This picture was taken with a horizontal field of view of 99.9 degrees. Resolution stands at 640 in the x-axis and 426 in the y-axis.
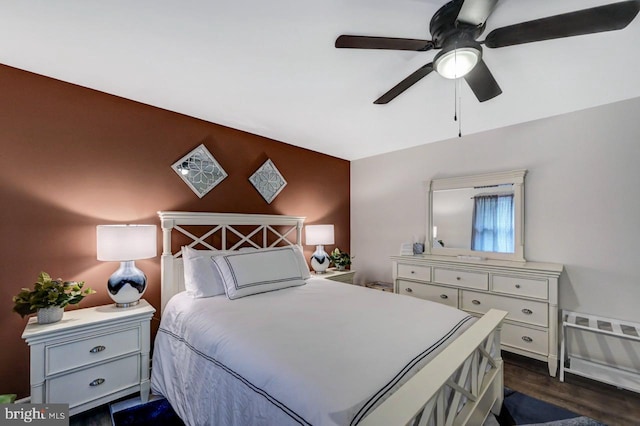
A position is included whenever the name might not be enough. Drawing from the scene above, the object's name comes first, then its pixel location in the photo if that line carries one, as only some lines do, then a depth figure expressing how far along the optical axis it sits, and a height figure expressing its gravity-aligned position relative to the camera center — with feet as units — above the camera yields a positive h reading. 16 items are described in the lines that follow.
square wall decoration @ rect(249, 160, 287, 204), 10.55 +1.28
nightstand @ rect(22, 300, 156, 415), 5.35 -3.15
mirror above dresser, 9.42 -0.05
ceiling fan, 3.64 +2.77
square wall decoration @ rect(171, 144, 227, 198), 8.68 +1.39
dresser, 7.78 -2.58
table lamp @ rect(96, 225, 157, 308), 6.32 -1.00
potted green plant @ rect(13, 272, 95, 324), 5.49 -1.88
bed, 3.29 -2.19
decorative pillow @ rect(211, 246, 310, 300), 7.16 -1.68
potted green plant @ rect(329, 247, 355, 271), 12.19 -2.08
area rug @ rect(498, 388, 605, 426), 5.69 -4.36
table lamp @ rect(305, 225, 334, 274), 11.32 -1.20
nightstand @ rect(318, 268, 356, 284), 11.06 -2.63
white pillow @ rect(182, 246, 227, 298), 7.11 -1.74
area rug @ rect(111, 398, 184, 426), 5.91 -4.64
